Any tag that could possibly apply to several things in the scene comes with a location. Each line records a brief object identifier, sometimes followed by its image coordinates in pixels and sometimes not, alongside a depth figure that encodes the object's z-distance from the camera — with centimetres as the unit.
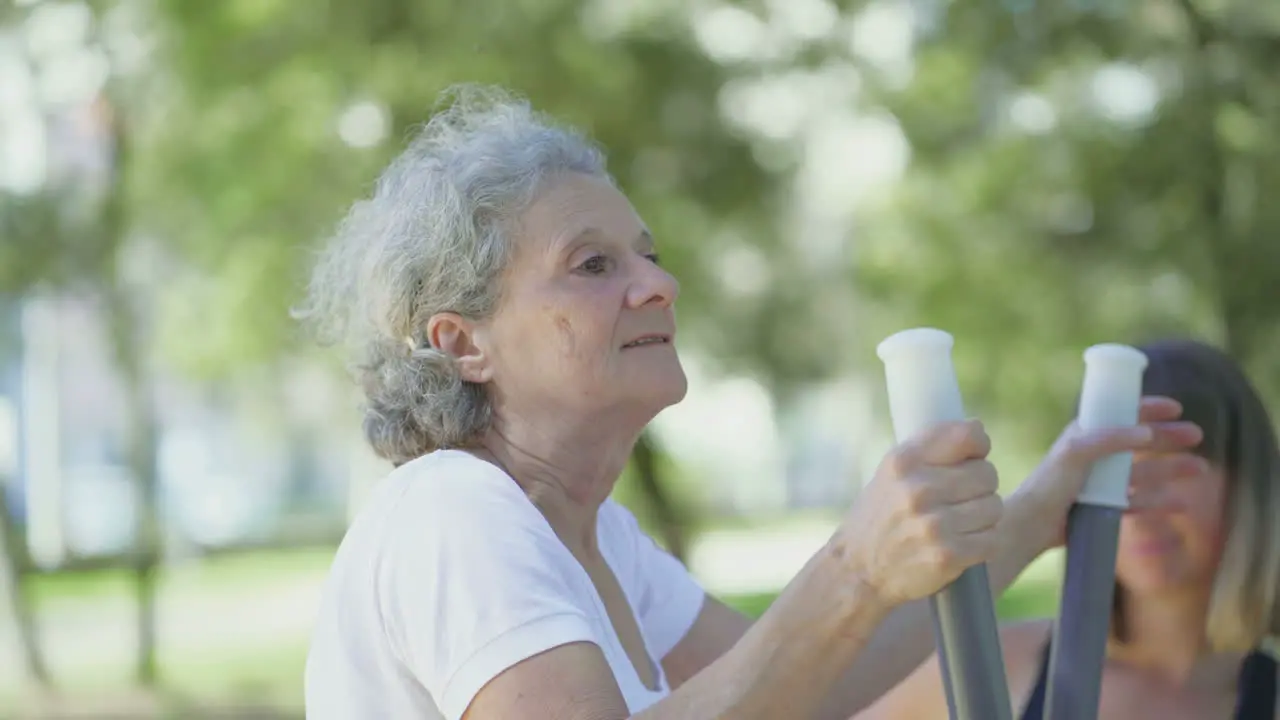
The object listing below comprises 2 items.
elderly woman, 130
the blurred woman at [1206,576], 242
